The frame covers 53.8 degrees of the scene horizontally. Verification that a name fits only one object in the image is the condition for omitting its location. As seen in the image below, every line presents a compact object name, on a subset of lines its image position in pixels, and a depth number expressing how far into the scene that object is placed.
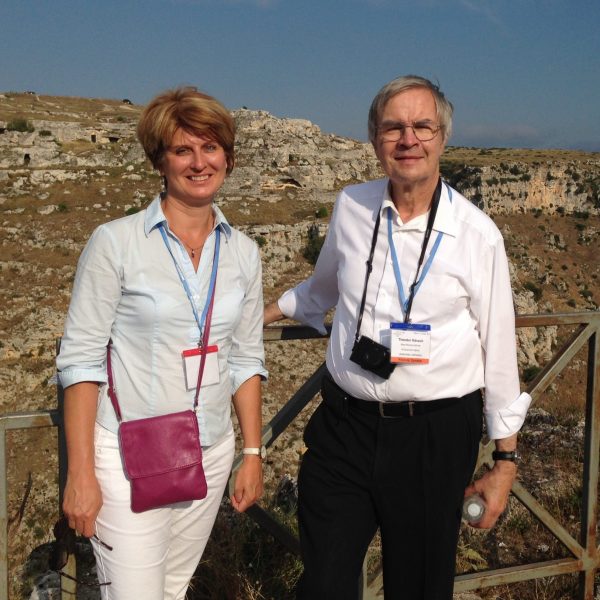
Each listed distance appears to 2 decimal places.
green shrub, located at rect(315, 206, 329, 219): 30.67
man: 1.89
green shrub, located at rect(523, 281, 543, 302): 35.97
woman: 1.66
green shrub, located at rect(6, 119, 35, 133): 35.30
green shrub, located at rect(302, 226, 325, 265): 27.20
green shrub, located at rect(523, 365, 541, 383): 28.95
